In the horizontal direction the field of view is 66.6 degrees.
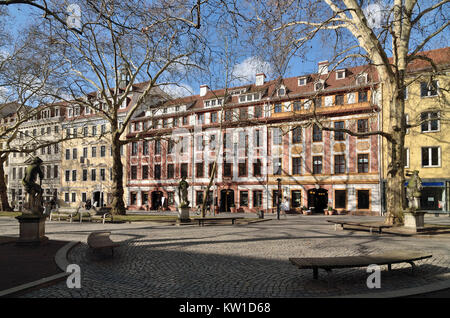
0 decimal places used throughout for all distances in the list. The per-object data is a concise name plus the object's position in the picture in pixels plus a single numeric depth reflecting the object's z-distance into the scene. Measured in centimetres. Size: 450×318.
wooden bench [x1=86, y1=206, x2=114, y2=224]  2334
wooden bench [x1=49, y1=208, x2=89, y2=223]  2241
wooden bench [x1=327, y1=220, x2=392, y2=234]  1392
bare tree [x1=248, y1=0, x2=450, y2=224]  1429
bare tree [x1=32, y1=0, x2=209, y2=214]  2169
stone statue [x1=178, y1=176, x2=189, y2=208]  1992
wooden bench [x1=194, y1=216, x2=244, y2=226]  1843
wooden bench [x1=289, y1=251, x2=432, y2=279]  586
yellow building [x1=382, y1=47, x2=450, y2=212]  2909
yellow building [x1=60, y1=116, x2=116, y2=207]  4756
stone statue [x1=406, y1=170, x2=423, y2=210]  1475
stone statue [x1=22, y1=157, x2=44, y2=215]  1102
